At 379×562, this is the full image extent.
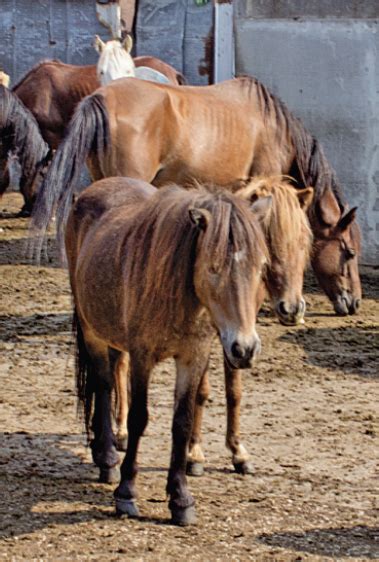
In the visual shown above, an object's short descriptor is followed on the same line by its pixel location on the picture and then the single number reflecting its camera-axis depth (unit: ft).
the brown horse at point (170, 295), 27.99
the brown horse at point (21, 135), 73.15
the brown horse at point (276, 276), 33.88
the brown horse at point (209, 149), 49.55
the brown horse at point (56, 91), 80.69
